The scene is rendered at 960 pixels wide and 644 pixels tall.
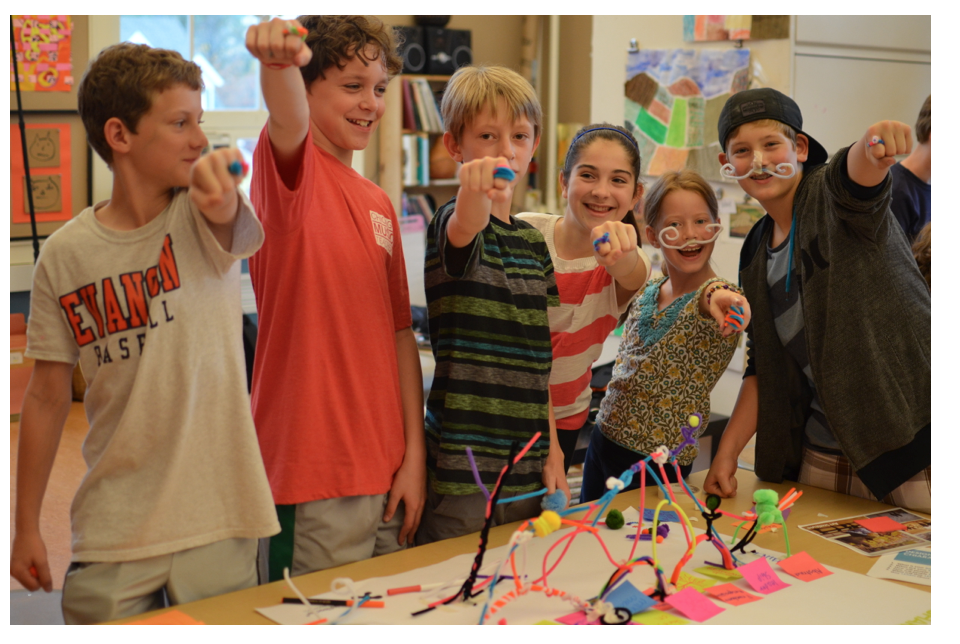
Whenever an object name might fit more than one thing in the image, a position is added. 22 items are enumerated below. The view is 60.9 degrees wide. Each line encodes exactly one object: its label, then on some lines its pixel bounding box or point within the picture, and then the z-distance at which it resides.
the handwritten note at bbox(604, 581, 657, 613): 1.09
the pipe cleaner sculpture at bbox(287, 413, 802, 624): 1.06
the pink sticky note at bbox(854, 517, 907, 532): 1.42
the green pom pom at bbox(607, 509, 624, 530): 1.33
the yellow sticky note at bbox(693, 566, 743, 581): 1.21
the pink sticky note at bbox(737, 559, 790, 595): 1.17
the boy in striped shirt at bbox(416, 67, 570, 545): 1.32
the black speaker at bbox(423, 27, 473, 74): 4.90
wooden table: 1.08
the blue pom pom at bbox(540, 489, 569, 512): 1.26
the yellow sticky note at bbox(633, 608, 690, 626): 1.07
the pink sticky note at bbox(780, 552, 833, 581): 1.22
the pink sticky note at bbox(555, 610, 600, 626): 1.06
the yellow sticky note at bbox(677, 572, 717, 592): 1.17
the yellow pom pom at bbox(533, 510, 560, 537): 1.01
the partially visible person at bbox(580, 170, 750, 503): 1.56
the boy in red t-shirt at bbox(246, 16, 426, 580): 1.26
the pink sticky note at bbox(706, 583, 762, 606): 1.13
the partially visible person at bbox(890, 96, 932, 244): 2.25
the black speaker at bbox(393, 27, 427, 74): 4.81
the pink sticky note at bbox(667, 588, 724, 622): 1.08
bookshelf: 4.79
